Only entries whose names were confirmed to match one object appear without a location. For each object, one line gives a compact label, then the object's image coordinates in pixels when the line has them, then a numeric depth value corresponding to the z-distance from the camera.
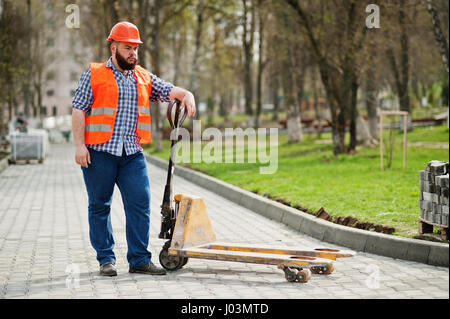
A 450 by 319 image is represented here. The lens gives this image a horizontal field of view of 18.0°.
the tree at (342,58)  36.01
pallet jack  10.98
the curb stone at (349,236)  12.25
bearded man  11.33
